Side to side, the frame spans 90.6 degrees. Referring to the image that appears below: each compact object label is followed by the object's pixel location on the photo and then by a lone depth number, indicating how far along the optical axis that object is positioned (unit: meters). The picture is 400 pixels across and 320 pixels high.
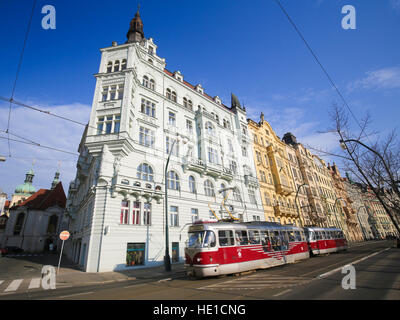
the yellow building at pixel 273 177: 34.59
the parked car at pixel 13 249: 40.03
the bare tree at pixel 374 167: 15.87
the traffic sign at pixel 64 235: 14.33
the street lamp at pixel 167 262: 14.64
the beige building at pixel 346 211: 57.21
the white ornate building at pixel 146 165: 17.20
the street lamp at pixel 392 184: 12.76
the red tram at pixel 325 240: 21.41
